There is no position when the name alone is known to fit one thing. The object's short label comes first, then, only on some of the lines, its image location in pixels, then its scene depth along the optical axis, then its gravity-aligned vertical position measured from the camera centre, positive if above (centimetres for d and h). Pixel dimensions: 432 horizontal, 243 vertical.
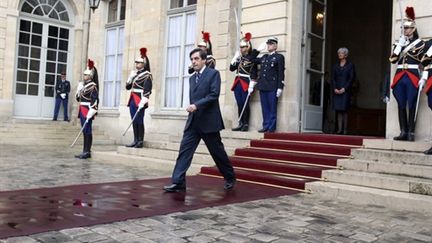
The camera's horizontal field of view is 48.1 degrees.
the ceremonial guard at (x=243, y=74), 978 +123
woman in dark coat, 933 +103
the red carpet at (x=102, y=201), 429 -81
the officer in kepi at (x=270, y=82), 928 +104
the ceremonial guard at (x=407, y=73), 723 +104
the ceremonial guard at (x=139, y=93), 1020 +78
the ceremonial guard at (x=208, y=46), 910 +176
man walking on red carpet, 607 +16
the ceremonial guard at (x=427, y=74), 696 +99
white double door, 1591 +205
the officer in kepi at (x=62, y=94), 1638 +110
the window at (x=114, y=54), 1473 +231
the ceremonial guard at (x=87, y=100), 1023 +59
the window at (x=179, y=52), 1248 +209
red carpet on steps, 699 -34
